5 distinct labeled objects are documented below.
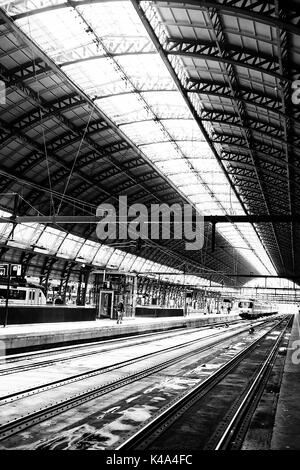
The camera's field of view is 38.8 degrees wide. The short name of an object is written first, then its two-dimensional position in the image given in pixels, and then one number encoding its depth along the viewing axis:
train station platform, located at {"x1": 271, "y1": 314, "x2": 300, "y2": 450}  7.74
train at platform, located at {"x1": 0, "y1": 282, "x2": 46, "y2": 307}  31.70
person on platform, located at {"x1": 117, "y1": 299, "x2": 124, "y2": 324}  34.22
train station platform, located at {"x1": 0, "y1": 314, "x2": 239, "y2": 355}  19.19
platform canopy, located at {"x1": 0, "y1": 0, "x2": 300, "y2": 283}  16.08
